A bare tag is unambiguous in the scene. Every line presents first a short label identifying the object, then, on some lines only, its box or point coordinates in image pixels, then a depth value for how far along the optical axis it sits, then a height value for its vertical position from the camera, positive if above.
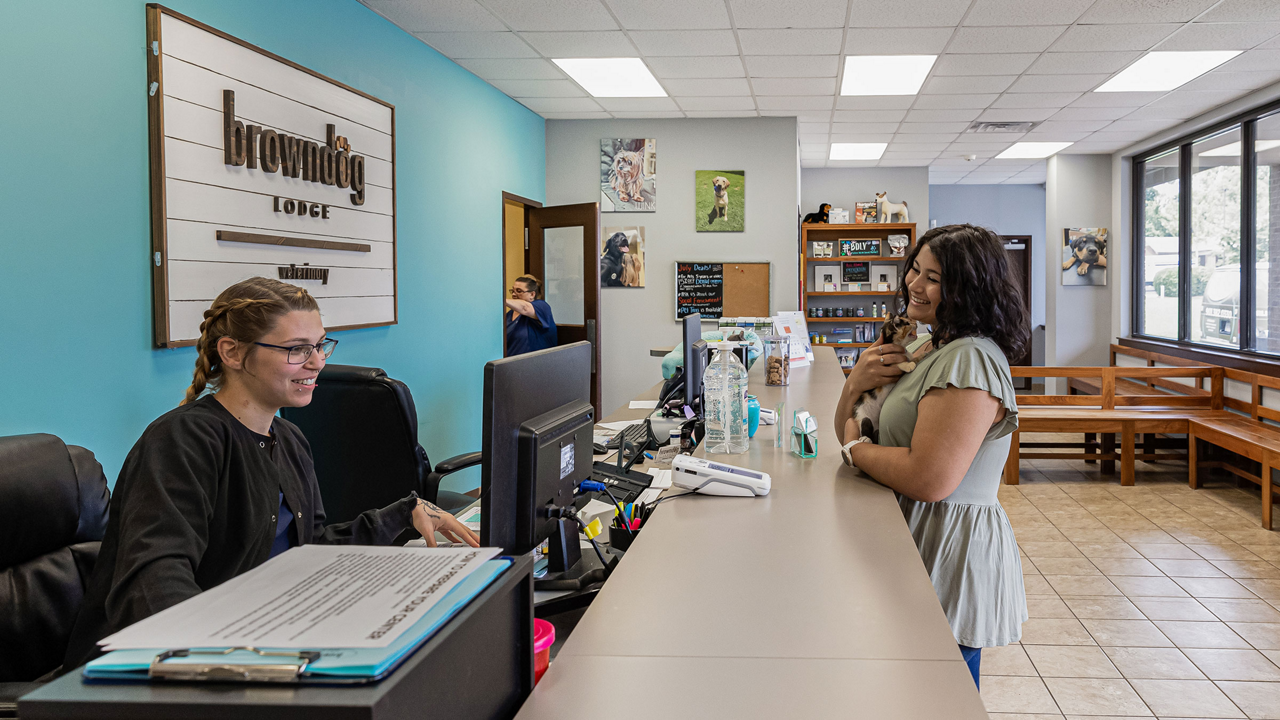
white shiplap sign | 2.76 +0.64
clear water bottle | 2.42 -0.24
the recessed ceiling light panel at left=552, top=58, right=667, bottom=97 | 5.23 +1.79
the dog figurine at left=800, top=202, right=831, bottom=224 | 9.23 +1.34
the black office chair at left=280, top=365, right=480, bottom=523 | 2.70 -0.37
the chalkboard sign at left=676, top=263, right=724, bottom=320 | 7.01 +0.39
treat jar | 3.98 -0.17
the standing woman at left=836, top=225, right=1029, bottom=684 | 1.68 -0.24
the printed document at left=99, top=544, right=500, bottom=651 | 0.62 -0.23
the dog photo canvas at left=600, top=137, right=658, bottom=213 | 6.95 +1.39
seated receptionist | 1.30 -0.29
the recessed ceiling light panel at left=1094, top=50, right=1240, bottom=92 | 5.02 +1.73
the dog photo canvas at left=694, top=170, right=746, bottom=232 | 6.93 +1.15
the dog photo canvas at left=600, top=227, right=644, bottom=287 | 7.05 +0.66
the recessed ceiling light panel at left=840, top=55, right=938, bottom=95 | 5.12 +1.75
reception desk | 0.97 -0.44
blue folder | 0.58 -0.25
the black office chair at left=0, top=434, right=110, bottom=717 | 1.54 -0.44
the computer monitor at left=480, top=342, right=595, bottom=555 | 1.31 -0.18
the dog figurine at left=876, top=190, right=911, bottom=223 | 9.45 +1.46
